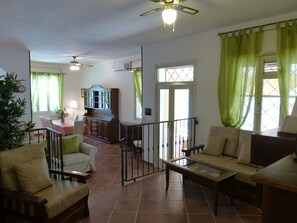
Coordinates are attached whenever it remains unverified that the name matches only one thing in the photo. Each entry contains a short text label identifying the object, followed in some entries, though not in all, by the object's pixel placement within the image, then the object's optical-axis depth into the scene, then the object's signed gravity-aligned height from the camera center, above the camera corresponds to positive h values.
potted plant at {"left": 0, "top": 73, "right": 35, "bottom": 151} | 2.62 -0.21
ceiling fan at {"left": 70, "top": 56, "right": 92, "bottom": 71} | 6.43 +0.93
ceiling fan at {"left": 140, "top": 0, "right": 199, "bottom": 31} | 2.12 +0.83
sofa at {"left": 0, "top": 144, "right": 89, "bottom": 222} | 2.21 -1.06
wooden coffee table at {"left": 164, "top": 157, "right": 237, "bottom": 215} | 2.76 -1.01
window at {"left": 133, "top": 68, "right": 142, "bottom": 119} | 6.57 +0.35
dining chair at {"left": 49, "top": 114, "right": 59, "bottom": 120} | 8.33 -0.72
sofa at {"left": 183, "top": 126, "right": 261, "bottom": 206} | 2.94 -0.94
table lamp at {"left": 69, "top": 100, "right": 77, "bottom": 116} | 9.22 -0.29
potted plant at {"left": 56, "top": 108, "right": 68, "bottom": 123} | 6.89 -0.61
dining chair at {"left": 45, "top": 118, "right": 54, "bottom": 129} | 6.72 -0.80
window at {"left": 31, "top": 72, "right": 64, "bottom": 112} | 8.52 +0.25
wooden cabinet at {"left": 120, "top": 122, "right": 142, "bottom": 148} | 6.20 -1.06
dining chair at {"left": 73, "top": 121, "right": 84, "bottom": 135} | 5.94 -0.81
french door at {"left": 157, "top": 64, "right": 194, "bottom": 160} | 4.51 -0.16
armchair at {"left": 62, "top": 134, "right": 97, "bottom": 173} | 4.30 -1.18
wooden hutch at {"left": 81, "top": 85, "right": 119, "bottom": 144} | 7.38 -0.54
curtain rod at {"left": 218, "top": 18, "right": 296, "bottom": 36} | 3.02 +1.08
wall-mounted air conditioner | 6.82 +1.00
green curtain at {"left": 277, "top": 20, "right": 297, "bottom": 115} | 2.97 +0.52
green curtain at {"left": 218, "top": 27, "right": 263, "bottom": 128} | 3.40 +0.40
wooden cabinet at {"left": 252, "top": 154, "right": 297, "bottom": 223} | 1.19 -0.53
